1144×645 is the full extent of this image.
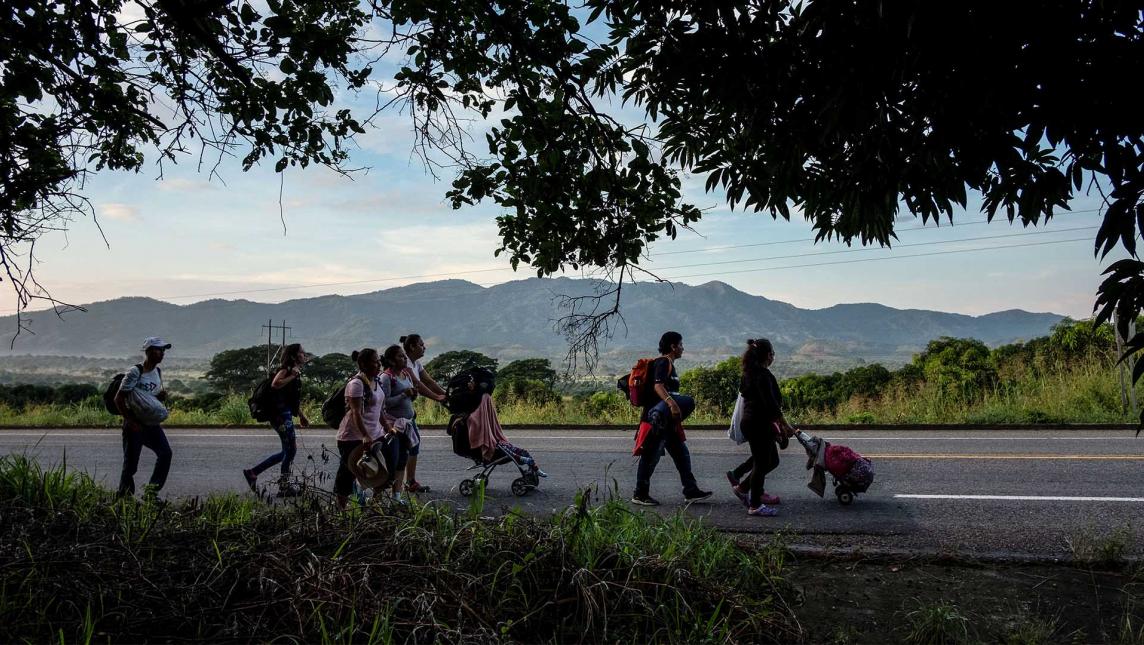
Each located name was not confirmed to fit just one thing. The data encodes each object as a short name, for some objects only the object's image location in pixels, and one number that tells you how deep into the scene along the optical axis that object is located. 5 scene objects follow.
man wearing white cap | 7.78
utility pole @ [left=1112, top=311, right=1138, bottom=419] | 14.44
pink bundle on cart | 8.05
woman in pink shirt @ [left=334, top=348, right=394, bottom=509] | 7.49
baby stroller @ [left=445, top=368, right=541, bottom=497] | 8.91
